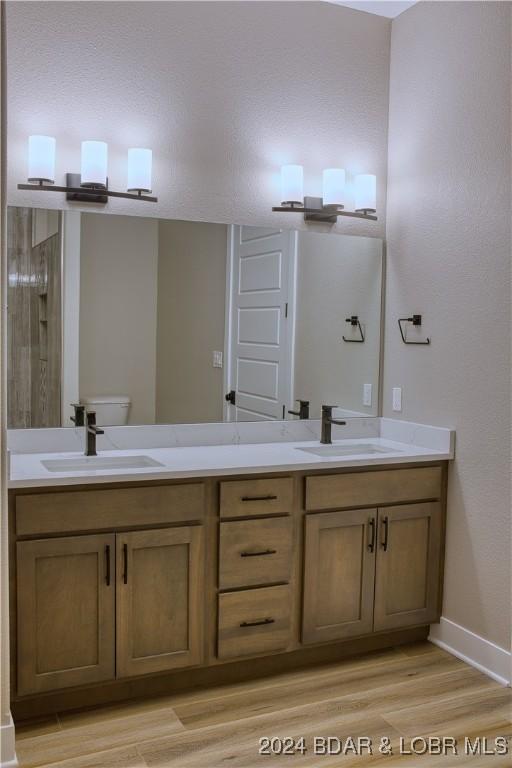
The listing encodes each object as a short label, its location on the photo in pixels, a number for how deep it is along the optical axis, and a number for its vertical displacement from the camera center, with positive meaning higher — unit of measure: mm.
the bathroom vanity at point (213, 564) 2396 -838
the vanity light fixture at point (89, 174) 2701 +617
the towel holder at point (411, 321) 3225 +87
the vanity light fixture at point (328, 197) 3170 +637
